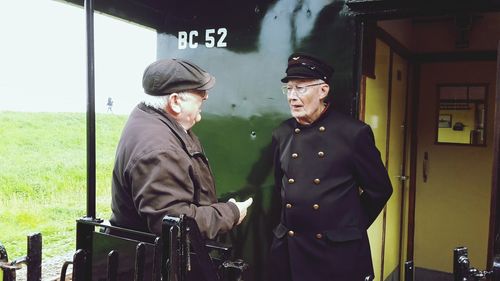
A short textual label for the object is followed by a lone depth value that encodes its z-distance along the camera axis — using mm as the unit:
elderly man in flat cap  1848
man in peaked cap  2557
